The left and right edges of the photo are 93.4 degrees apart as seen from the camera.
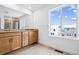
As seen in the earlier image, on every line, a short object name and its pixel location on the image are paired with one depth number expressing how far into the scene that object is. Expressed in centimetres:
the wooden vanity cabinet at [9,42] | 229
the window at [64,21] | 185
